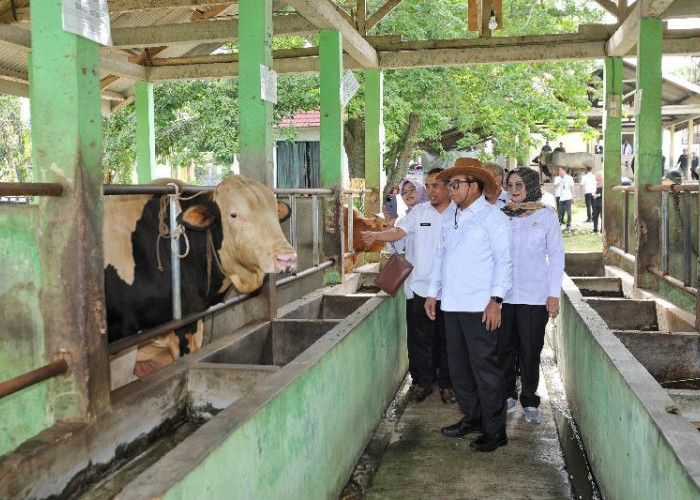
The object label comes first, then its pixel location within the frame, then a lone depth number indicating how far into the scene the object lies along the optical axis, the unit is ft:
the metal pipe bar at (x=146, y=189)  12.23
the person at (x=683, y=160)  75.31
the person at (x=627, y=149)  84.23
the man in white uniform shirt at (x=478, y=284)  16.12
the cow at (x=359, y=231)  30.78
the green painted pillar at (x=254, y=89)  18.84
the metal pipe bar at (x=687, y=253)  20.29
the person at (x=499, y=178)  20.42
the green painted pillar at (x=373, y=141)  35.94
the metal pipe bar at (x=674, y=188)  20.42
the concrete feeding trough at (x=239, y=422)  9.32
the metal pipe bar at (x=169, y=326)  12.28
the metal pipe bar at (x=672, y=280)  19.89
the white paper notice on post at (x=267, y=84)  18.94
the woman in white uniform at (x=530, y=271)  18.16
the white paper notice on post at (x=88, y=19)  9.87
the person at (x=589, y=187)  66.88
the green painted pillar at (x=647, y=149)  25.23
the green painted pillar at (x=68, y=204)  10.00
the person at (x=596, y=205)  65.10
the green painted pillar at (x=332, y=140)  27.27
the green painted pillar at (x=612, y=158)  32.42
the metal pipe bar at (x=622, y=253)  28.89
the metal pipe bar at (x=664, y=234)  22.86
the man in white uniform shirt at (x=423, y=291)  19.90
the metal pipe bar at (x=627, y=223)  29.94
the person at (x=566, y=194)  66.69
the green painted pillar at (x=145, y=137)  40.24
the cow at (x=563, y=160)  84.38
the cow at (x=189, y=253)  15.12
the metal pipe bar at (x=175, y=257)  15.13
